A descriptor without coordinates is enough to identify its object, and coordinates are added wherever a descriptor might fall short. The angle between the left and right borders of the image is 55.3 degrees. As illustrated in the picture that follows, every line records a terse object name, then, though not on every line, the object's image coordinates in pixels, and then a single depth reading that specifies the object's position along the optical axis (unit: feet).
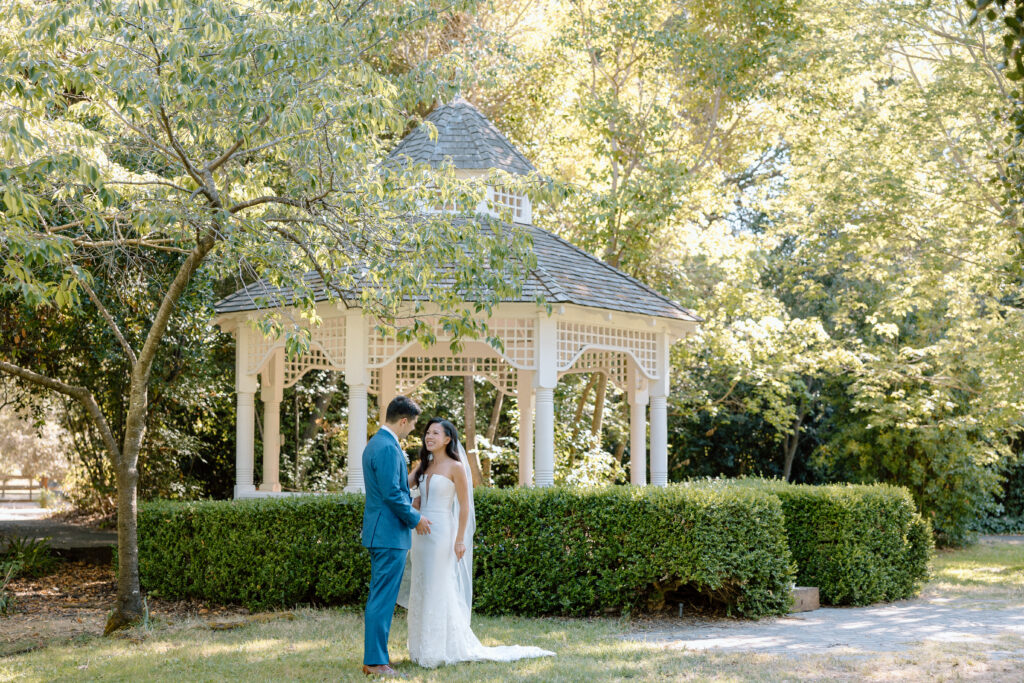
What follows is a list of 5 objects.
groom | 22.31
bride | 23.34
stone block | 33.53
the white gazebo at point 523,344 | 36.94
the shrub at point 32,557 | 41.32
